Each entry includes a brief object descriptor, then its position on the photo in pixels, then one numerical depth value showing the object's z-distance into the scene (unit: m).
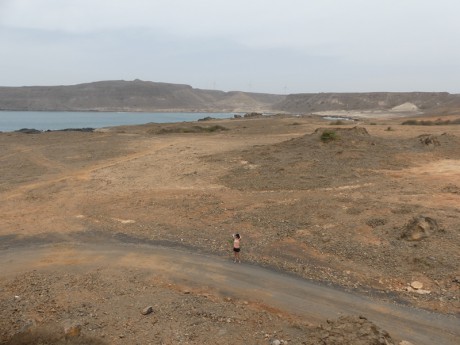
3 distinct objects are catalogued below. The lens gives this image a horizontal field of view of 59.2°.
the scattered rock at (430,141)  39.00
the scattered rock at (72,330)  11.77
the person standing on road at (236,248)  16.50
